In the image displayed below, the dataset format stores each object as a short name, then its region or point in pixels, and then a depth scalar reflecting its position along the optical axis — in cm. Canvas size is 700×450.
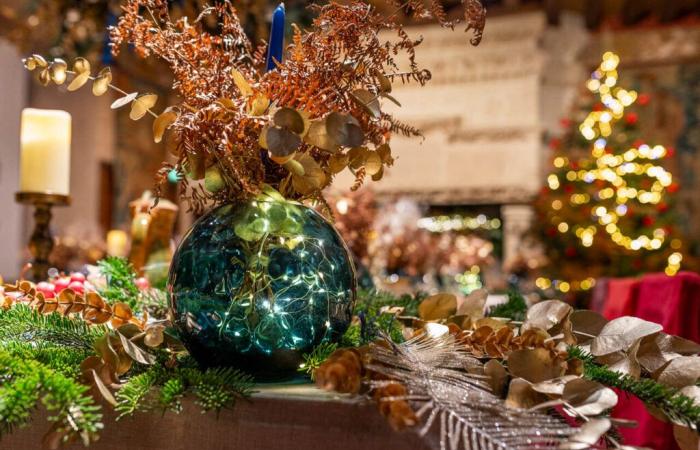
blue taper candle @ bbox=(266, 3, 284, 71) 69
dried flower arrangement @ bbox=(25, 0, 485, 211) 62
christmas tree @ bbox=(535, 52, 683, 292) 584
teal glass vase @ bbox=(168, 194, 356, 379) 59
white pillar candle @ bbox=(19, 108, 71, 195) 116
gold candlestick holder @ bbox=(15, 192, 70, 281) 119
